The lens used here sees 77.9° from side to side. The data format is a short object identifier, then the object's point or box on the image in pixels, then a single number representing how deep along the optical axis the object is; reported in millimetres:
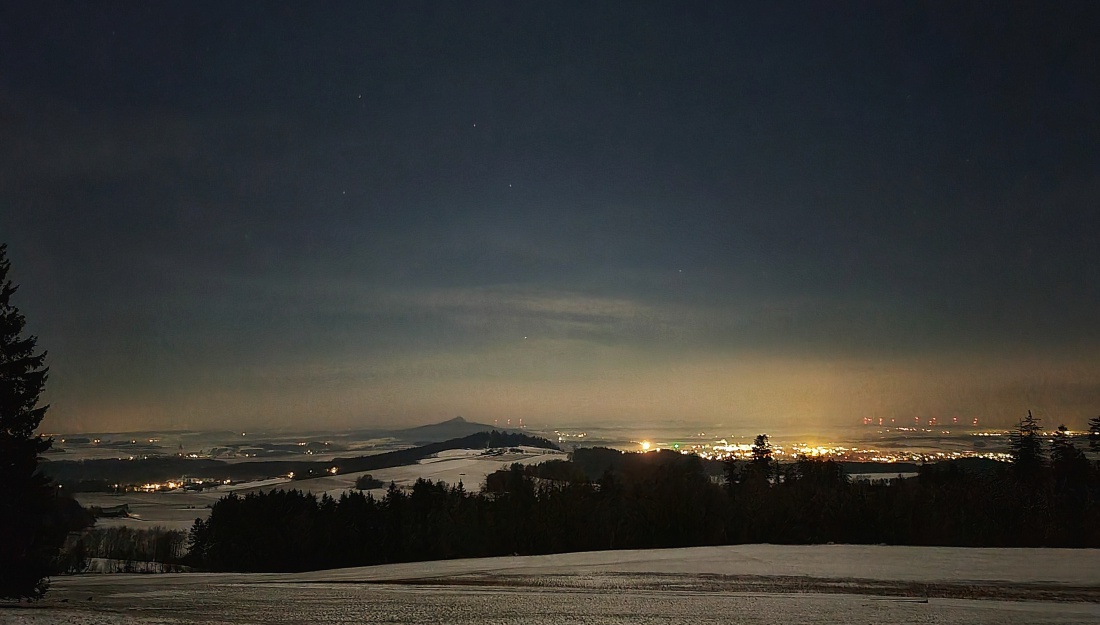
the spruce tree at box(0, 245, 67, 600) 27000
